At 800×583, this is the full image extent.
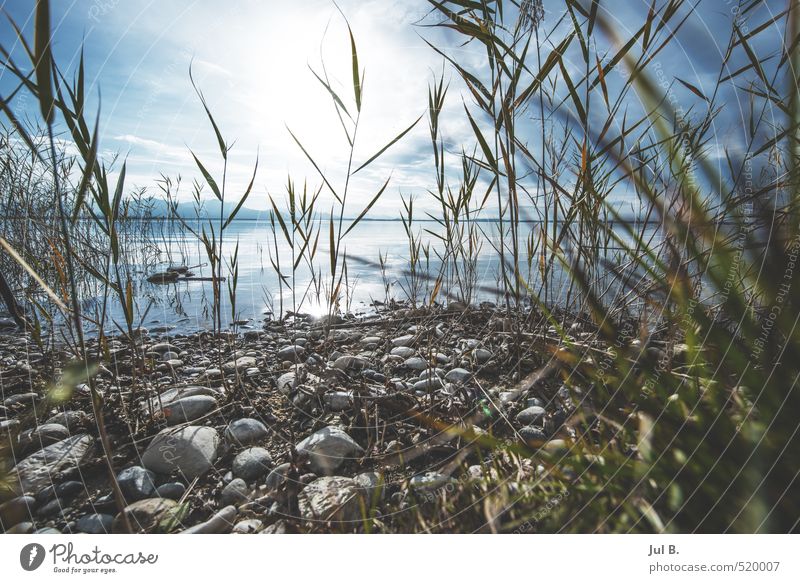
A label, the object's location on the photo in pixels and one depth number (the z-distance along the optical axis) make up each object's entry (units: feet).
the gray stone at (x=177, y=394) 5.12
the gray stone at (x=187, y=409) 4.79
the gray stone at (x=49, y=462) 3.59
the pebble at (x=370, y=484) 3.18
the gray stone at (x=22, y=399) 5.52
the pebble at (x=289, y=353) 7.77
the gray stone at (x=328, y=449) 3.79
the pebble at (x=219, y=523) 2.94
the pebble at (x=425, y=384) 5.39
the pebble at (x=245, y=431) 4.36
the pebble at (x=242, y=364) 6.41
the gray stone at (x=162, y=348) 8.68
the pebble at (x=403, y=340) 8.26
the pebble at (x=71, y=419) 4.62
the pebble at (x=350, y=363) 6.40
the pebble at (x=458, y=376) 5.66
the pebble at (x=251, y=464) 3.80
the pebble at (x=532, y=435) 3.88
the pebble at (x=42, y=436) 4.31
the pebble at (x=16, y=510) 3.22
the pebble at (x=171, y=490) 3.51
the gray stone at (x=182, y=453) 3.84
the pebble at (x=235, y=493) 3.43
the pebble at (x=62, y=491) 3.51
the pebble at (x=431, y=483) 3.21
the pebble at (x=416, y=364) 6.57
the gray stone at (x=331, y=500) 2.95
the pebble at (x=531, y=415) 4.34
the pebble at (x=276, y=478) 3.51
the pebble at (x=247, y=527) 2.99
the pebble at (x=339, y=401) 5.08
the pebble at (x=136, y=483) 3.53
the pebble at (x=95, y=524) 3.18
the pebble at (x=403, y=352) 7.38
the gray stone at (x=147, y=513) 3.08
